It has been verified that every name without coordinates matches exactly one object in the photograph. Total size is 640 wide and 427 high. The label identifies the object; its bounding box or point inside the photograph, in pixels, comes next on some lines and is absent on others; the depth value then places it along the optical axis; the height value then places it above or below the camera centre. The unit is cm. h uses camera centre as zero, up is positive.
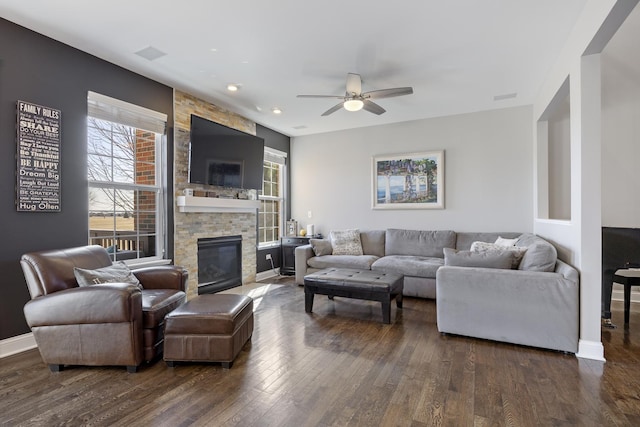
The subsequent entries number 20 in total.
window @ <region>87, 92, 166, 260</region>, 338 +40
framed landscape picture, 529 +55
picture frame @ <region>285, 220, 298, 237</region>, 631 -31
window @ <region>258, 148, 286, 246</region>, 596 +26
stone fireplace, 413 +5
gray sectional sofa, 262 -72
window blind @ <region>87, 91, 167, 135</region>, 329 +110
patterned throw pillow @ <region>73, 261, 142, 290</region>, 255 -51
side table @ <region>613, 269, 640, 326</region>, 313 -69
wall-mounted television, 414 +81
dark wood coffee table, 338 -79
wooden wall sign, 274 +48
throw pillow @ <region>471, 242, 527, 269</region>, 311 -38
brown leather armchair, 231 -78
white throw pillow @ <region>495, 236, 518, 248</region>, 418 -38
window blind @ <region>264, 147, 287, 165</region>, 595 +109
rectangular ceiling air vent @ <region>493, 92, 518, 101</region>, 429 +157
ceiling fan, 342 +128
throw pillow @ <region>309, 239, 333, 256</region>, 530 -56
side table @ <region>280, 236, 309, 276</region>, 587 -73
